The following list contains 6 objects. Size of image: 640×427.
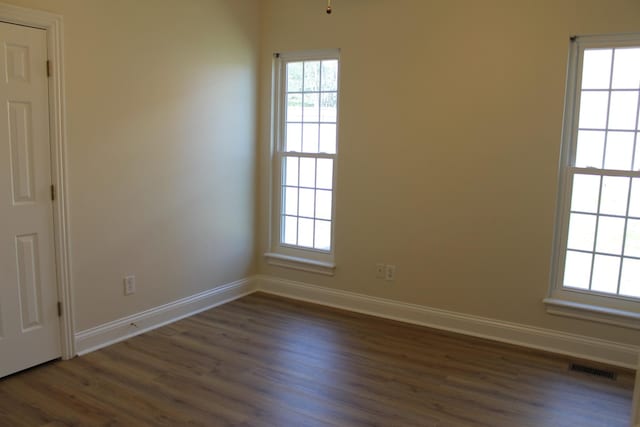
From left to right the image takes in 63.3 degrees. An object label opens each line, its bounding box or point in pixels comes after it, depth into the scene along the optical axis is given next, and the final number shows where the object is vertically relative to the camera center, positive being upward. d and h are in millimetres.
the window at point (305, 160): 4598 -82
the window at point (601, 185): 3461 -174
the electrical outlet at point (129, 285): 3769 -1013
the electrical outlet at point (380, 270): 4407 -992
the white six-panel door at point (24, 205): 2979 -370
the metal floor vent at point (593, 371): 3386 -1394
